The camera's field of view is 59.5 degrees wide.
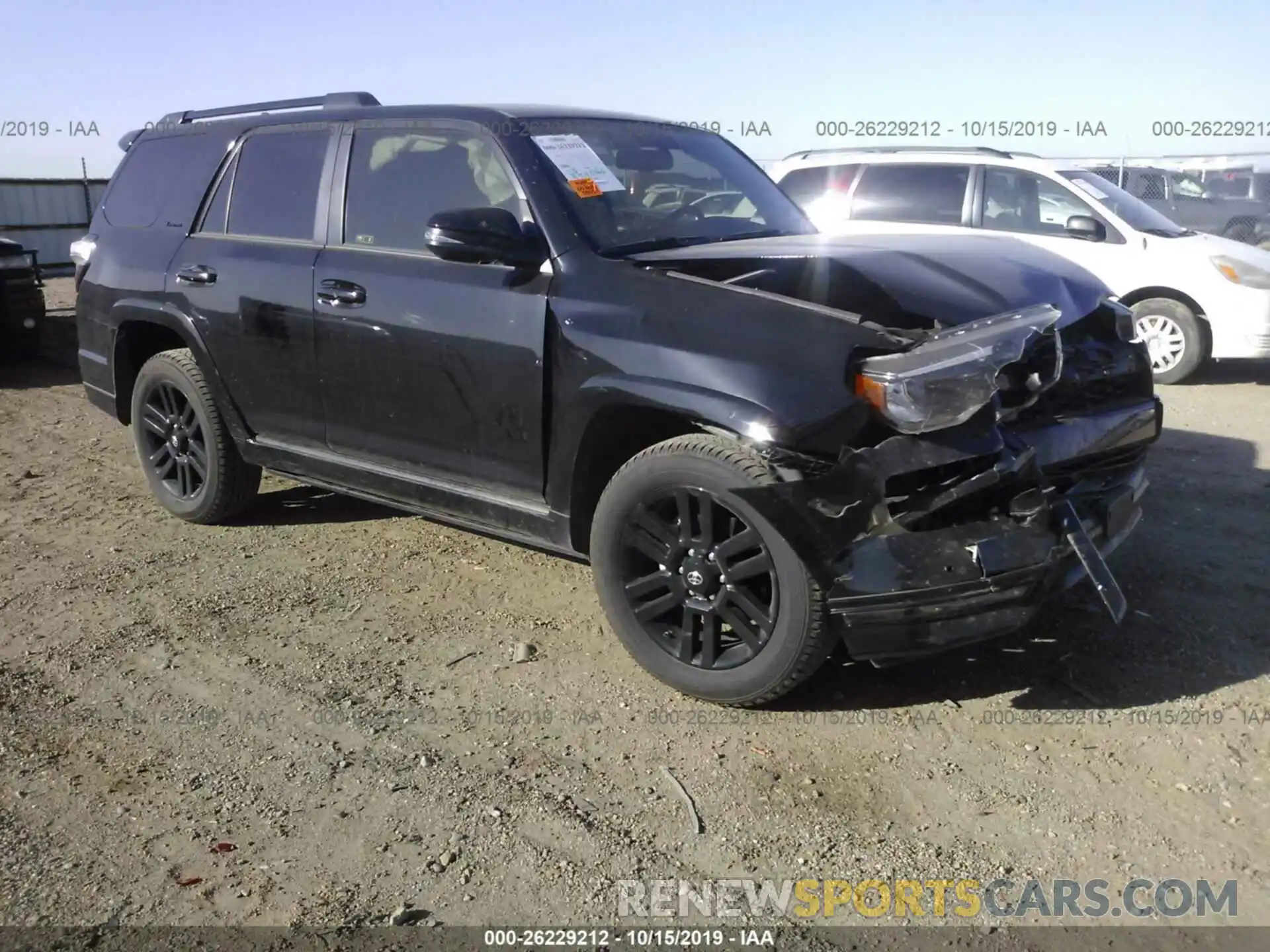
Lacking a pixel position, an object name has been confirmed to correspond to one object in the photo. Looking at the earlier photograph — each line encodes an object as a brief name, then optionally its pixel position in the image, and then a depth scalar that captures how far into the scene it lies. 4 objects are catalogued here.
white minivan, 8.73
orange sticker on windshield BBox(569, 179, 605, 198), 3.98
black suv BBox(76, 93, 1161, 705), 3.13
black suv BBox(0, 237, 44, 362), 9.88
